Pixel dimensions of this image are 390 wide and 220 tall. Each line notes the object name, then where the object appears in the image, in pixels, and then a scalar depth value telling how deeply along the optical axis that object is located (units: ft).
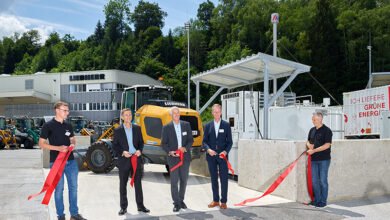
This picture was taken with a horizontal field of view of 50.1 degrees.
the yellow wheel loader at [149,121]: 37.63
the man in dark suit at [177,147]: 24.54
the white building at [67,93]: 199.91
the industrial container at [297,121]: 48.37
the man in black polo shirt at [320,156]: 25.13
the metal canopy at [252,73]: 38.29
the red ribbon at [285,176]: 26.73
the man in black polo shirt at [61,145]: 21.06
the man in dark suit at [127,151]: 23.62
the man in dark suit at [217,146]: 25.36
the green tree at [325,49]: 161.07
